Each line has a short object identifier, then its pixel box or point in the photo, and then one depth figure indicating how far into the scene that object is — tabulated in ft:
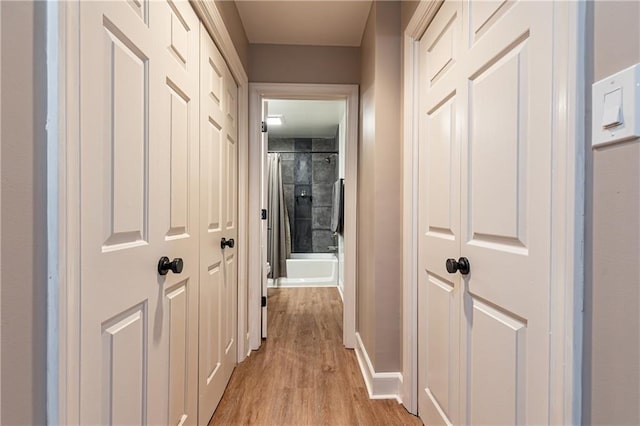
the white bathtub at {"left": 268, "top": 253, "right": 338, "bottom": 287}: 16.47
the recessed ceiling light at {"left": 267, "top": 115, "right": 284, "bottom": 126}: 14.52
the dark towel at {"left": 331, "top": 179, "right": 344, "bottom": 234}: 13.97
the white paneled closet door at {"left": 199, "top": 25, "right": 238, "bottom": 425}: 4.86
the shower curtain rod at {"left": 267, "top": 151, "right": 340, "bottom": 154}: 18.48
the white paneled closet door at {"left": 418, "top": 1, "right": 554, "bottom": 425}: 2.48
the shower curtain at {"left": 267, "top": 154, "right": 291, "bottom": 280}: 15.87
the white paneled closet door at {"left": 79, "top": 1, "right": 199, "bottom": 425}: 2.27
